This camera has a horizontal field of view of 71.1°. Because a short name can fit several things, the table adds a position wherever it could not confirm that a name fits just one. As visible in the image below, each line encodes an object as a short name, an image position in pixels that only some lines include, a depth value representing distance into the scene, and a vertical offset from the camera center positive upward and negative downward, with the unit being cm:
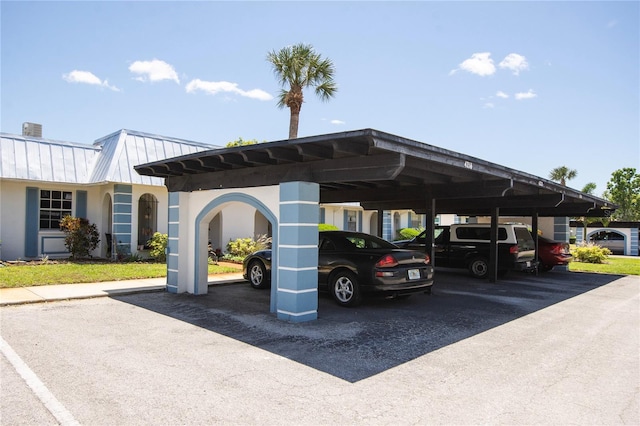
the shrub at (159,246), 1549 -96
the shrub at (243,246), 1750 -106
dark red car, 1599 -113
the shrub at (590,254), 2152 -156
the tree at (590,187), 5656 +448
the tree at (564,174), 5228 +566
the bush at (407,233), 2885 -80
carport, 688 +78
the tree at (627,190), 4700 +347
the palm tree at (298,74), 2194 +720
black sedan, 852 -93
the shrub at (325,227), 2112 -34
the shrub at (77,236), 1523 -62
